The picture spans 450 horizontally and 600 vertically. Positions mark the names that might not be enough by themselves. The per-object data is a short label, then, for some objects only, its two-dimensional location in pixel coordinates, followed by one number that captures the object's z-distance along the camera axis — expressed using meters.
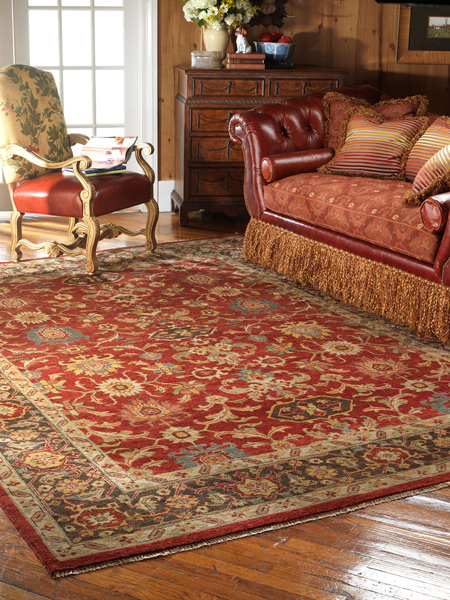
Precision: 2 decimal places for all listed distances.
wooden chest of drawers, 5.69
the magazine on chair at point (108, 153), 4.87
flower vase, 5.86
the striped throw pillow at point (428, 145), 4.40
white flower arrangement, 5.64
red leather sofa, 3.77
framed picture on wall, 6.18
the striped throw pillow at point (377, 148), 4.67
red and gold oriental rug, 2.31
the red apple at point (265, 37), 5.91
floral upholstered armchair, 4.63
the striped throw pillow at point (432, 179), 3.86
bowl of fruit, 5.88
